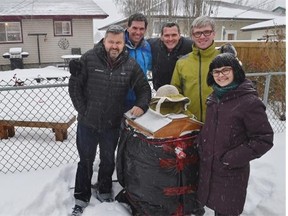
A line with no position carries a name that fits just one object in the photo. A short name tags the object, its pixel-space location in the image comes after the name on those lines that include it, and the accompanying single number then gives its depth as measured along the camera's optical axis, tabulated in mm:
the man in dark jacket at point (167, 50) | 2104
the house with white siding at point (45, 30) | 12966
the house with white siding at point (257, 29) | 13659
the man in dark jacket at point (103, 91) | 1854
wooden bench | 3326
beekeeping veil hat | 1780
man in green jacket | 1860
